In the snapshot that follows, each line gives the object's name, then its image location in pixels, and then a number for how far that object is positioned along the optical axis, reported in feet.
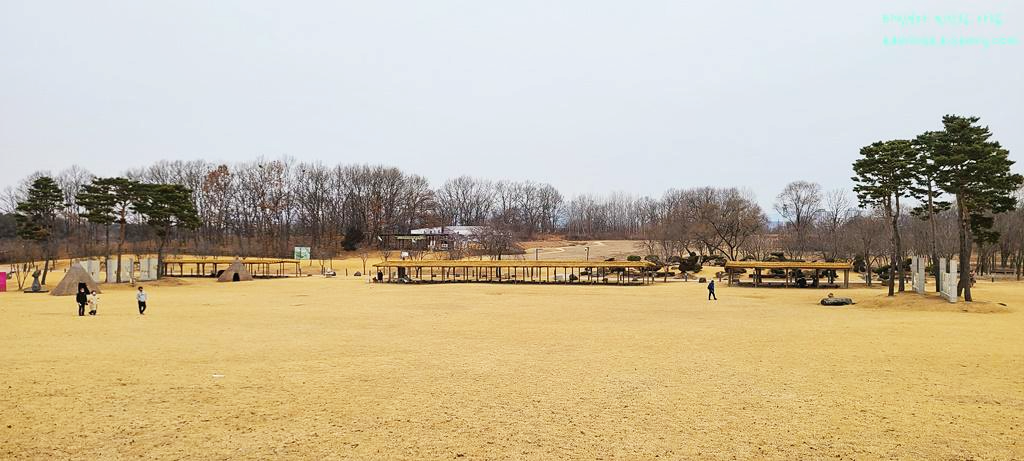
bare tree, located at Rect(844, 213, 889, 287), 194.08
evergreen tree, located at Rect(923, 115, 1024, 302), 103.65
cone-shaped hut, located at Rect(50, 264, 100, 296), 133.08
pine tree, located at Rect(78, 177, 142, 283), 164.35
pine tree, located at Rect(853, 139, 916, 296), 119.03
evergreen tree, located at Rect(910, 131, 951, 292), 111.96
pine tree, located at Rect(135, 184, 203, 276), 181.37
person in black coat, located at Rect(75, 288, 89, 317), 89.76
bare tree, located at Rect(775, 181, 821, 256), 328.49
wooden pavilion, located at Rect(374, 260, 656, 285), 175.22
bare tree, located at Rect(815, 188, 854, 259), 241.55
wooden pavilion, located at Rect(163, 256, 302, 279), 205.87
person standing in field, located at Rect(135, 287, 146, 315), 93.50
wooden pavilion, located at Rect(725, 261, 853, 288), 158.20
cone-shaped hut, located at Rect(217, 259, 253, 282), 191.93
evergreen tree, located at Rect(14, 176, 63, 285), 203.80
